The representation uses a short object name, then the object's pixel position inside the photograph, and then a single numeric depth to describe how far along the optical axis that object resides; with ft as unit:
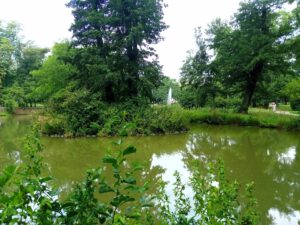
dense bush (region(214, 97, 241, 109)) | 100.58
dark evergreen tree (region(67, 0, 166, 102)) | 58.59
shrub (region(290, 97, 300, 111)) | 69.15
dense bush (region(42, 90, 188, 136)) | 52.49
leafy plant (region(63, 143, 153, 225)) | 5.67
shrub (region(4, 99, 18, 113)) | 122.15
